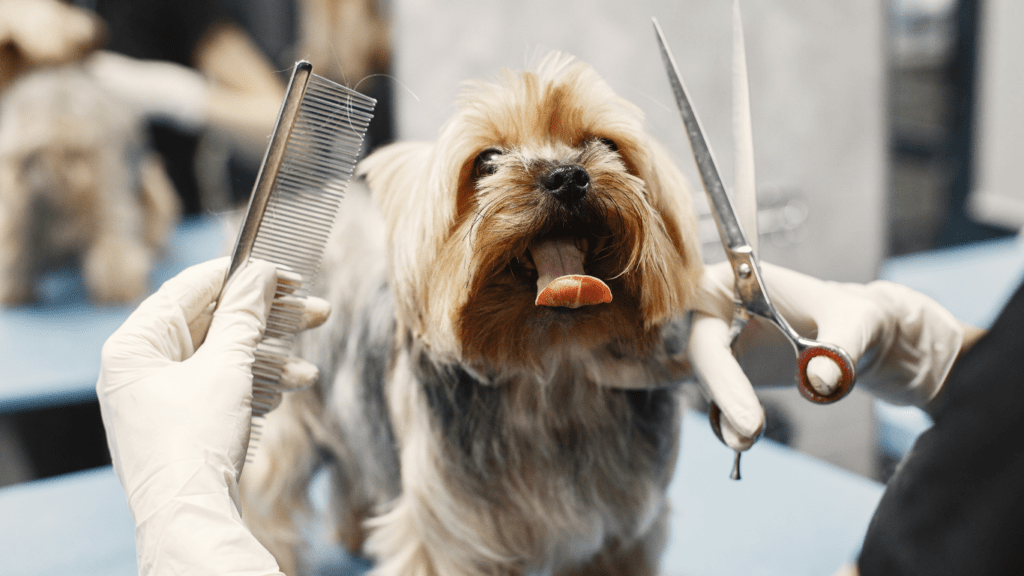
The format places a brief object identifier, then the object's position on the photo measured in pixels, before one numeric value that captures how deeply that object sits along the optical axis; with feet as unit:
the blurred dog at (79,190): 5.78
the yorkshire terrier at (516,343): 3.69
